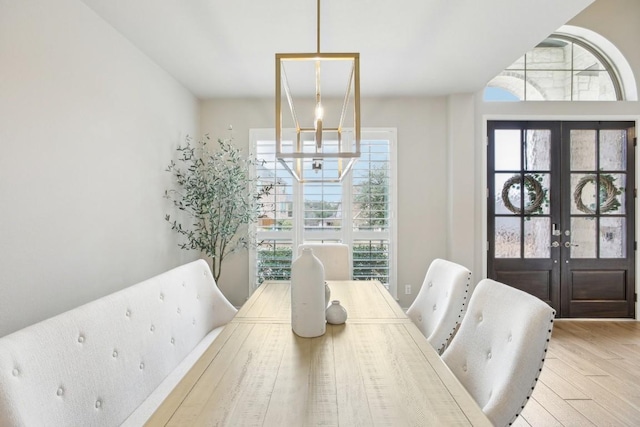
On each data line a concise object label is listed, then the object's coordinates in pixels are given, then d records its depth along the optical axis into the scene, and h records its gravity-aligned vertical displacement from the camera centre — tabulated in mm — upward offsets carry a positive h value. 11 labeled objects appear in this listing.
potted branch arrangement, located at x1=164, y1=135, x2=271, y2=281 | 3444 +168
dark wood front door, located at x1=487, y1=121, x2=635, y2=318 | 3998 +15
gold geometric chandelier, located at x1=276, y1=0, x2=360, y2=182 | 1465 +1044
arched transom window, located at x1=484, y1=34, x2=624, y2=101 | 4051 +1565
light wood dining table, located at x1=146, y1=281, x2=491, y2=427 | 958 -540
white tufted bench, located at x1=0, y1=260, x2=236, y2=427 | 1067 -555
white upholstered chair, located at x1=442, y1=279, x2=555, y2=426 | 1178 -503
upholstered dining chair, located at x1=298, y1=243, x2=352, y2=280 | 3211 -413
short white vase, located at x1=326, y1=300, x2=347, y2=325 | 1745 -492
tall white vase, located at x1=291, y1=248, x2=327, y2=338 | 1531 -350
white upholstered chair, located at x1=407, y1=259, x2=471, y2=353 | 1910 -506
